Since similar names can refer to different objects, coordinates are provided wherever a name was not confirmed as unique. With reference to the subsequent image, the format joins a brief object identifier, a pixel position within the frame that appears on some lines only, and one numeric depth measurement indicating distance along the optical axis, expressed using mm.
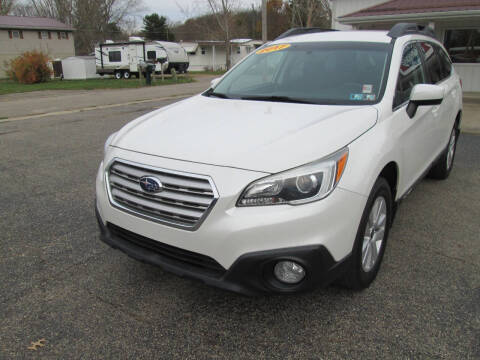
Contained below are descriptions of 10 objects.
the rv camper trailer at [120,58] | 32406
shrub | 26922
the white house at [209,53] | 49719
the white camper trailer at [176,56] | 35438
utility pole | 16781
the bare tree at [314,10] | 29281
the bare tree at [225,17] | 35219
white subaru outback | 2189
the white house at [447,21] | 13234
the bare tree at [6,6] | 50094
